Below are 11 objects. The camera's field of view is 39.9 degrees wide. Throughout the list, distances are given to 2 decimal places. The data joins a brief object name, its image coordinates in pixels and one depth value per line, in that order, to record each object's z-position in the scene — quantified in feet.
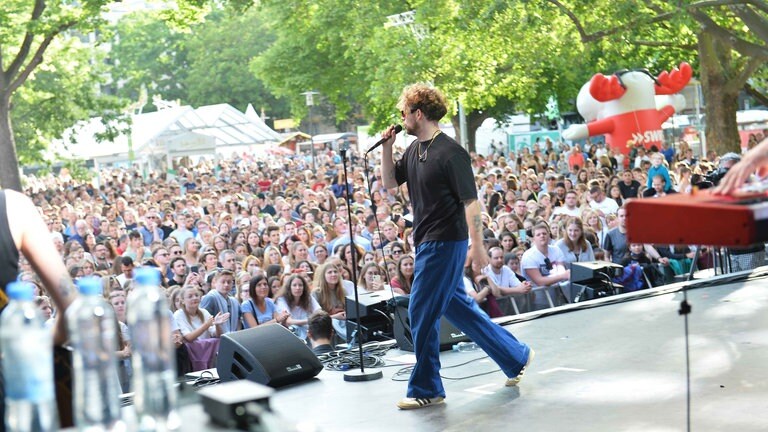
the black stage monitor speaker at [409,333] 24.03
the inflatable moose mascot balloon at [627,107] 87.10
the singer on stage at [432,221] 18.26
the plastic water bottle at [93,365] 7.61
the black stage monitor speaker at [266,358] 21.20
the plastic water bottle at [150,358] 7.66
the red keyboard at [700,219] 10.25
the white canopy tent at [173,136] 117.19
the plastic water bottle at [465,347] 24.04
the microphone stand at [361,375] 21.52
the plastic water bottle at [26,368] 7.43
